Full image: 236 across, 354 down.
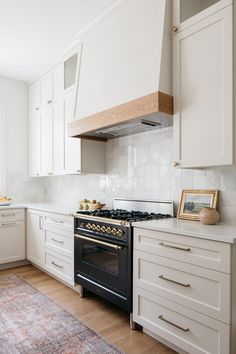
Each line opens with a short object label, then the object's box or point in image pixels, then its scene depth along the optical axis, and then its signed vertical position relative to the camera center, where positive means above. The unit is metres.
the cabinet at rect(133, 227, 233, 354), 1.49 -0.74
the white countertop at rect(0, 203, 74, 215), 3.04 -0.39
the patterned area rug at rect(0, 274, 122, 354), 1.86 -1.20
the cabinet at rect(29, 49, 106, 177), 3.16 +0.67
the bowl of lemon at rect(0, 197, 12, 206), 3.76 -0.33
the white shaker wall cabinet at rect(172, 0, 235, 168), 1.72 +0.65
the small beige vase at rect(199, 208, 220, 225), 1.93 -0.28
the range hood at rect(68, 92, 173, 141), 2.00 +0.51
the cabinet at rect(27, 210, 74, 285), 2.85 -0.79
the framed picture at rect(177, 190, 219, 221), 2.11 -0.20
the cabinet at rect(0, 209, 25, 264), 3.62 -0.81
